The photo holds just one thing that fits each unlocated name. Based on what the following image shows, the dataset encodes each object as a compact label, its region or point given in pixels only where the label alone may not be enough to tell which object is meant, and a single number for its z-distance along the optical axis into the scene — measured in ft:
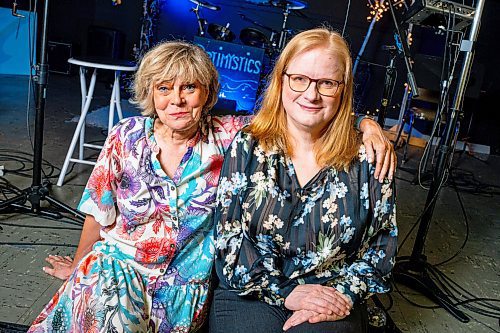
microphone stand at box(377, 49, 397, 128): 9.80
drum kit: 18.07
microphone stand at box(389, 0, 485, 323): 7.59
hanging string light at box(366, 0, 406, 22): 22.25
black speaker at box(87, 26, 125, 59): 23.77
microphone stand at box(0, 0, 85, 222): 8.35
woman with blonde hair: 4.81
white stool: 9.30
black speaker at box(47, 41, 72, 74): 23.98
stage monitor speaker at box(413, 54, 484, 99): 16.70
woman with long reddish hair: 4.72
